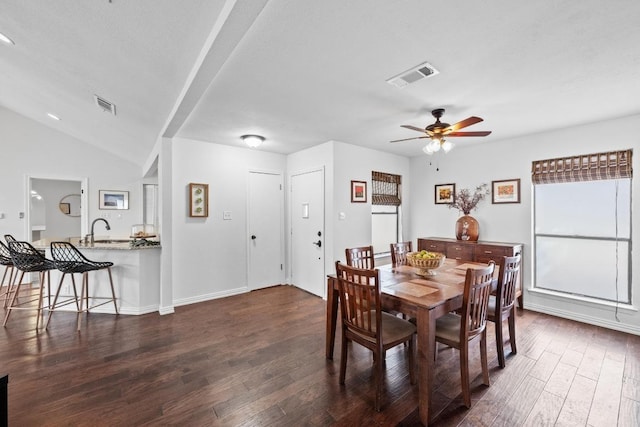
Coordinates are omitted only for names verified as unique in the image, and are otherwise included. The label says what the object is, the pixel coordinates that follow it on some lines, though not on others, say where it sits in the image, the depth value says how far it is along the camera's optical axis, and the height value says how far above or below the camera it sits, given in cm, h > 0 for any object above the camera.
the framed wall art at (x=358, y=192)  433 +36
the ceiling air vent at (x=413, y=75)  204 +109
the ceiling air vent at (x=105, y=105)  308 +129
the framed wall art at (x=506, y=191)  393 +33
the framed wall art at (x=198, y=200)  394 +21
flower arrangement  429 +25
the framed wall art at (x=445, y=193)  466 +35
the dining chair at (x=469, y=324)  187 -83
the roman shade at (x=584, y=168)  312 +56
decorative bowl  252 -45
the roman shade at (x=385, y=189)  471 +45
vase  412 -24
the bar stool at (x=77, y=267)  318 -62
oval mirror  660 +23
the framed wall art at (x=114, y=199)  589 +33
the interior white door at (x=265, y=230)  456 -28
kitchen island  357 -83
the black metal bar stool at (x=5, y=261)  347 -59
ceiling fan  269 +80
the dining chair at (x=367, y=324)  188 -84
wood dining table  176 -63
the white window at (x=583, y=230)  321 -21
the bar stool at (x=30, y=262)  317 -56
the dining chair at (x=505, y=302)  227 -79
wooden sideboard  367 -52
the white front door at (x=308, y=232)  428 -30
